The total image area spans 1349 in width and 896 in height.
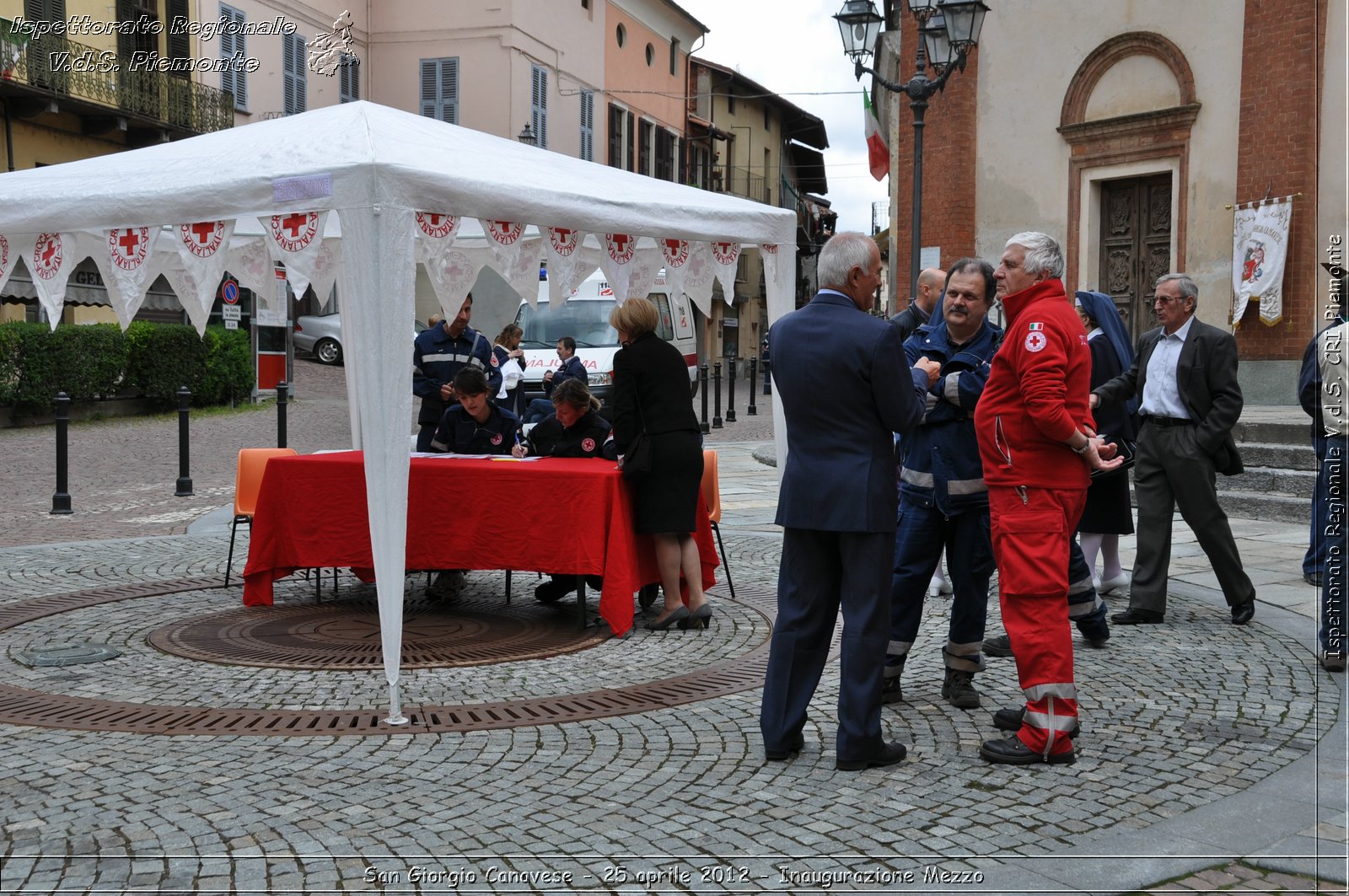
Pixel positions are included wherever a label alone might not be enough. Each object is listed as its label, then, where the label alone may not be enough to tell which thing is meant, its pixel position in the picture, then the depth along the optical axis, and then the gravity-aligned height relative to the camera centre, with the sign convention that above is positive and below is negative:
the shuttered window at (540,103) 34.25 +6.97
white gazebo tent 5.36 +0.76
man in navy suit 4.56 -0.49
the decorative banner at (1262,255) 15.39 +1.32
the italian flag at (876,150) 24.52 +4.17
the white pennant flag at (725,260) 8.13 +0.64
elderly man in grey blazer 7.02 -0.44
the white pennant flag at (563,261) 7.21 +0.56
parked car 31.19 +0.46
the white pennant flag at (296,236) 5.94 +0.57
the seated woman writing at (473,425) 7.71 -0.42
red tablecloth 6.73 -0.91
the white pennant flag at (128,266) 6.80 +0.48
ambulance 17.22 +0.42
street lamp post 12.05 +3.15
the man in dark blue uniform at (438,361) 8.83 -0.03
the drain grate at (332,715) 5.11 -1.50
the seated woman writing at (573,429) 7.39 -0.42
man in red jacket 4.60 -0.49
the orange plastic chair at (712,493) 7.74 -0.83
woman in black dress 6.78 -0.35
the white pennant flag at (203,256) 6.43 +0.52
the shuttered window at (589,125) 37.31 +6.91
